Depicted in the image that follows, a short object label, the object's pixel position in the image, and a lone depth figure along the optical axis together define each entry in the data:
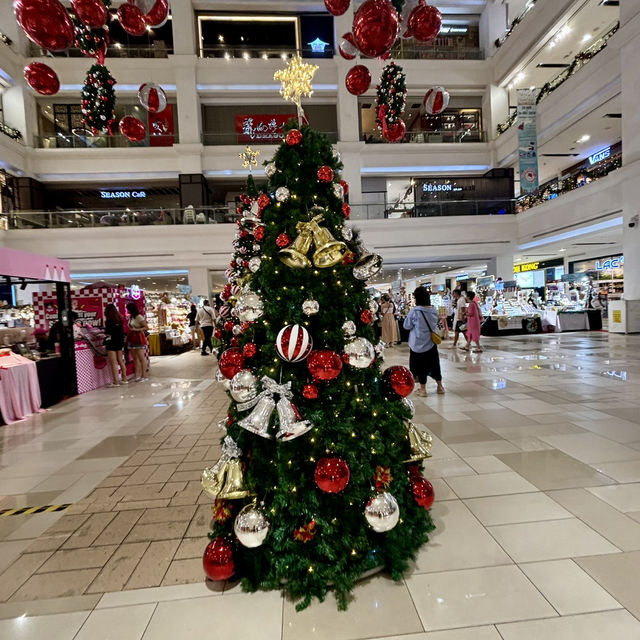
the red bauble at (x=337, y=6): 4.62
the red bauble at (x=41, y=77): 4.41
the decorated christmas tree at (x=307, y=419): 1.62
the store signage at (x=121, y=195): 19.42
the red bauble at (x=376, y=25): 3.70
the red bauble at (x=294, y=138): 1.87
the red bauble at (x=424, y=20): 4.64
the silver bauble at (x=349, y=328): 1.74
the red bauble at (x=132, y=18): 4.11
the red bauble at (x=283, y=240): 1.73
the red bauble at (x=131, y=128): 6.11
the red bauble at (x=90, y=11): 3.57
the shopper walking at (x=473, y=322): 8.27
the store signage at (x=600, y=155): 16.93
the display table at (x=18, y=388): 4.56
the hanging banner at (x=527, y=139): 13.71
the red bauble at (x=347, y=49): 6.56
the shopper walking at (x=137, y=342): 7.01
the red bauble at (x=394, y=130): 7.13
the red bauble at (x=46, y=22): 3.10
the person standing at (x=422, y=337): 4.59
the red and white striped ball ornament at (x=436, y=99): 7.60
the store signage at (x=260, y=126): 18.48
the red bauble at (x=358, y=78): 5.94
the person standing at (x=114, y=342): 6.45
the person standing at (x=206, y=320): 10.74
